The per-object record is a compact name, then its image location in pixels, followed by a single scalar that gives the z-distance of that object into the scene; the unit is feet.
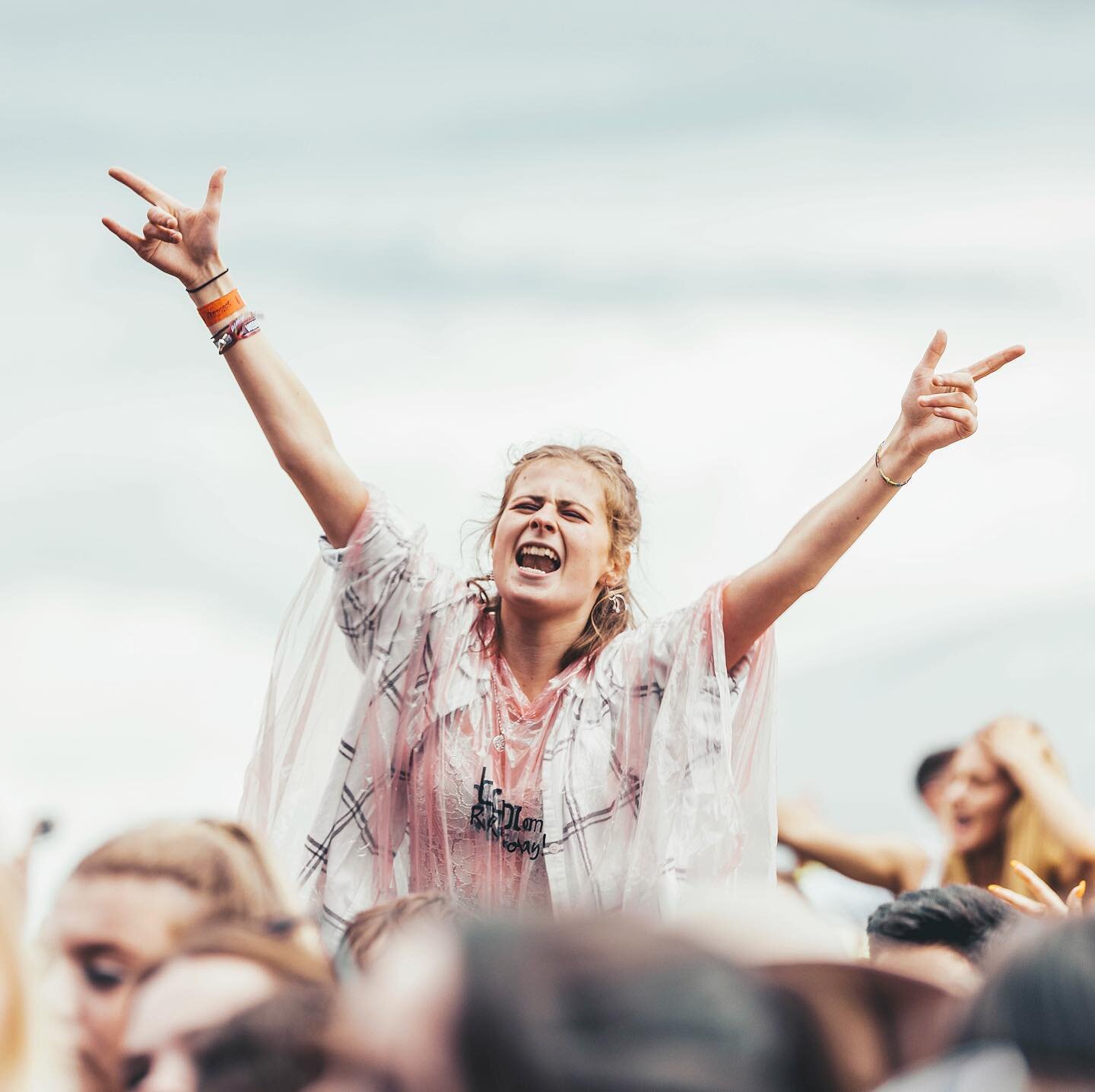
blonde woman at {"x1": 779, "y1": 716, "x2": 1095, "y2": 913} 16.87
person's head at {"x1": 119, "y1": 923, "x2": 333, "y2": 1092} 10.51
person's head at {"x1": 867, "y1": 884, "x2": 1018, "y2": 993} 14.16
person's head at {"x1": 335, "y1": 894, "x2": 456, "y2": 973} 13.35
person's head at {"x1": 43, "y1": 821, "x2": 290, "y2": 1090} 12.37
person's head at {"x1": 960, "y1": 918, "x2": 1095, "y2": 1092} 8.93
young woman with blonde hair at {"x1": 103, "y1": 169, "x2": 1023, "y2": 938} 15.40
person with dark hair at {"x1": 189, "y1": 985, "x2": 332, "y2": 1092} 9.79
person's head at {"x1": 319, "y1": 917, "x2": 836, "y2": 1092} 7.91
